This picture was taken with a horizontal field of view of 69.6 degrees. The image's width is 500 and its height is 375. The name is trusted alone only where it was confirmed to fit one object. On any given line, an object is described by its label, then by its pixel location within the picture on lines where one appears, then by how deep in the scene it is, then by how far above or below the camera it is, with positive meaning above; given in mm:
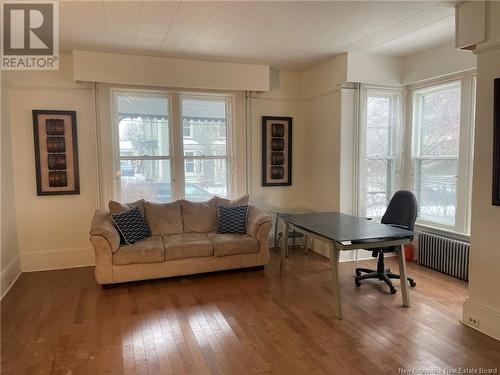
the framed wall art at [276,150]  5488 +180
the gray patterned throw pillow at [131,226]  4099 -735
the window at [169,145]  4883 +239
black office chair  3863 -664
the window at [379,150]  4879 +153
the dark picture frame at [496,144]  2734 +125
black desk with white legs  3102 -658
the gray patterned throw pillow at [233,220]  4625 -748
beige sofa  3865 -942
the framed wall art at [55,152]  4414 +139
